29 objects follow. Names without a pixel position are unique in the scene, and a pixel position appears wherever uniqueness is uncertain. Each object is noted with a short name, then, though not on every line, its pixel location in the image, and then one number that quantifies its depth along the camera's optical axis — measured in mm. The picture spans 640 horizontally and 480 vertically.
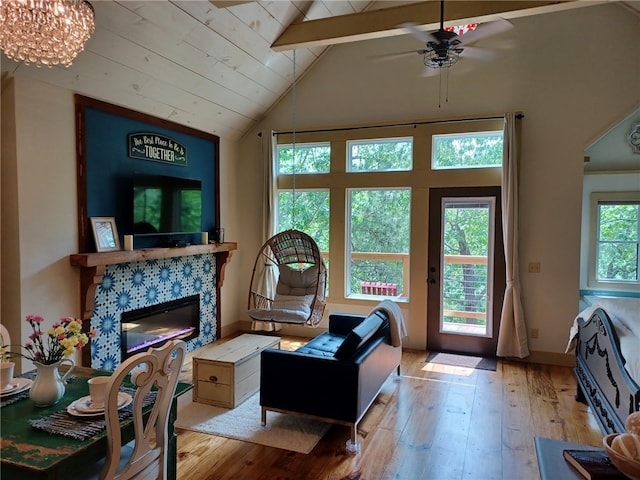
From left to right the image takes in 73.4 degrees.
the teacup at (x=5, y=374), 2051
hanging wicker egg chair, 4562
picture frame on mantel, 3961
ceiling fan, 2943
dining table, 1492
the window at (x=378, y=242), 5496
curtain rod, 4936
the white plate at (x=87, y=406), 1831
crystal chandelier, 2100
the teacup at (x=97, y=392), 1904
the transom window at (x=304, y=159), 5828
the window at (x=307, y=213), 5879
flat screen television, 4297
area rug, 3143
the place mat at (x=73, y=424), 1689
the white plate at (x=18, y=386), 2016
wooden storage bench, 3682
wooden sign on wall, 4402
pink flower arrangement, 1910
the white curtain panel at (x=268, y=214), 5883
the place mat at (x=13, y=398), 1950
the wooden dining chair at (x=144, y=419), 1648
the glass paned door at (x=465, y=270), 5066
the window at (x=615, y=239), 5832
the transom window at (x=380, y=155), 5434
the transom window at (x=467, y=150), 5043
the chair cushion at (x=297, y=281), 5066
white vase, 1902
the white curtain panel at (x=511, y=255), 4797
